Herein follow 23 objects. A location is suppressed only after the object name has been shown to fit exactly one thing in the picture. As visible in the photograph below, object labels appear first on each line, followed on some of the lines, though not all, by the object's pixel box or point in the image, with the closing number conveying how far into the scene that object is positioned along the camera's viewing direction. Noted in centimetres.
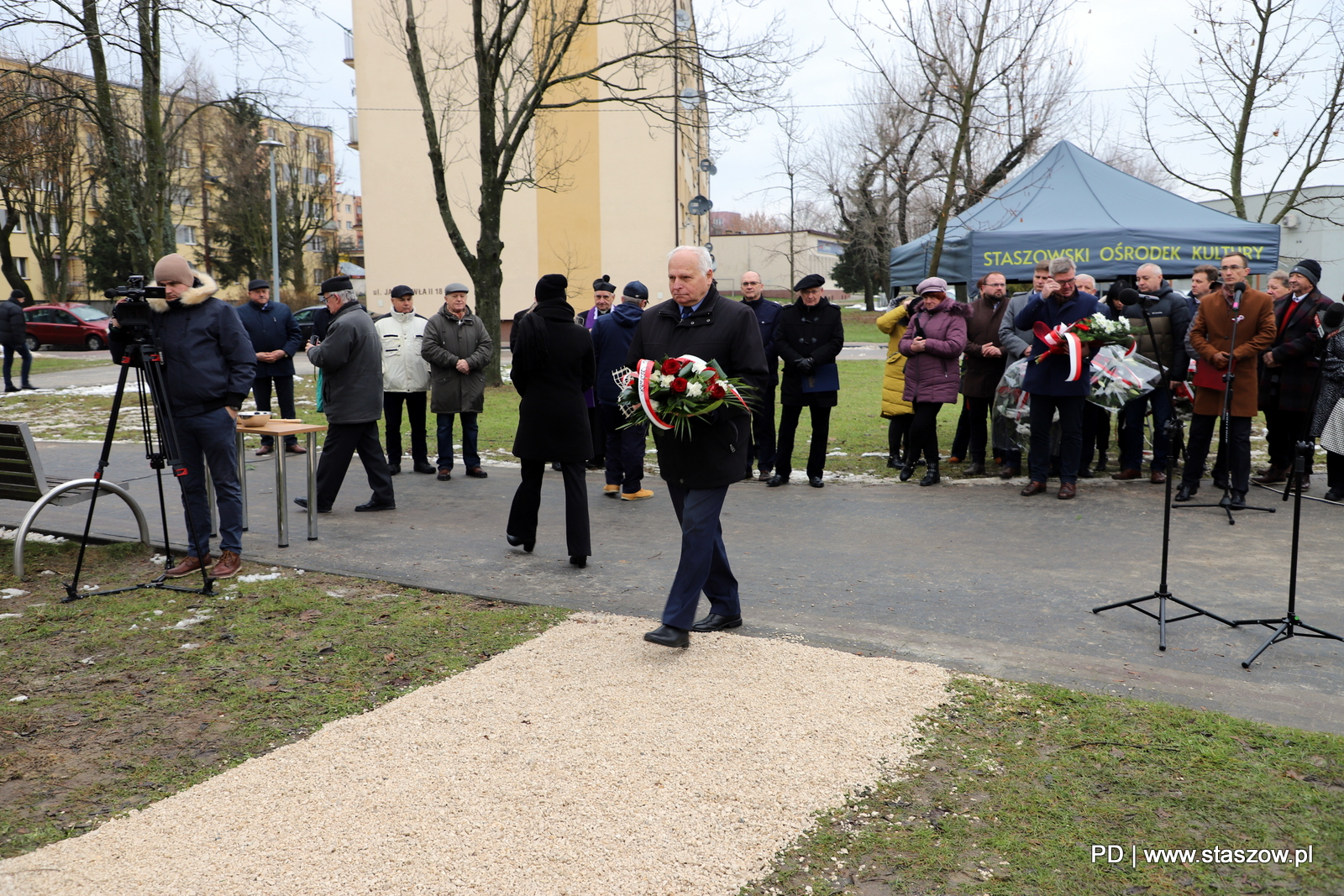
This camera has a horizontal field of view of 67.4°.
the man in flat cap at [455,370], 1024
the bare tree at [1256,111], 1706
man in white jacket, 1041
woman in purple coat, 986
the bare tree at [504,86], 1798
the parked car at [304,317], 3579
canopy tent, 1180
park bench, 652
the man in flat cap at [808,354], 981
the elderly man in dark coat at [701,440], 503
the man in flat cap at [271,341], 1140
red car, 3503
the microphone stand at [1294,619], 496
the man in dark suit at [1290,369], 888
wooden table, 708
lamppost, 3198
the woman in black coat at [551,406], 688
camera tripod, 596
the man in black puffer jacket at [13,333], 1955
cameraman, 628
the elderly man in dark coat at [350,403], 859
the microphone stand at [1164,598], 518
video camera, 580
